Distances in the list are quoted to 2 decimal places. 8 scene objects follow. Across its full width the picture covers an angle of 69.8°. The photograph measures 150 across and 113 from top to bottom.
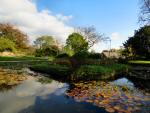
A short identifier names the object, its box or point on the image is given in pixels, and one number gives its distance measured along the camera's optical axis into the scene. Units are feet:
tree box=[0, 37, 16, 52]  90.65
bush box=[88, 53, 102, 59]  62.22
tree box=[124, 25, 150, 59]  78.19
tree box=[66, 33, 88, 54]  78.19
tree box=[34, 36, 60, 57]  112.57
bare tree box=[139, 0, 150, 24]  56.09
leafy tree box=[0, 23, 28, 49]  121.31
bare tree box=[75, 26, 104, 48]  122.46
